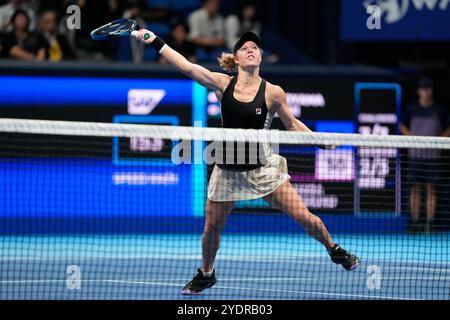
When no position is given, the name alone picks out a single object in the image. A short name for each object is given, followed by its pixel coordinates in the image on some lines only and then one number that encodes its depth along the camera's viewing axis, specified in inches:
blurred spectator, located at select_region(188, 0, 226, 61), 704.4
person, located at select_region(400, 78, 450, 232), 601.3
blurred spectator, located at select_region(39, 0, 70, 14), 697.0
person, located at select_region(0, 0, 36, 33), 680.4
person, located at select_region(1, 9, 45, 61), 649.0
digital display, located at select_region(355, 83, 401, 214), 606.2
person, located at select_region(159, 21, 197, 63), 665.0
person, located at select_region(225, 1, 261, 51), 714.6
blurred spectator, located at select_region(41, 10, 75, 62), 658.2
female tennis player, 403.5
